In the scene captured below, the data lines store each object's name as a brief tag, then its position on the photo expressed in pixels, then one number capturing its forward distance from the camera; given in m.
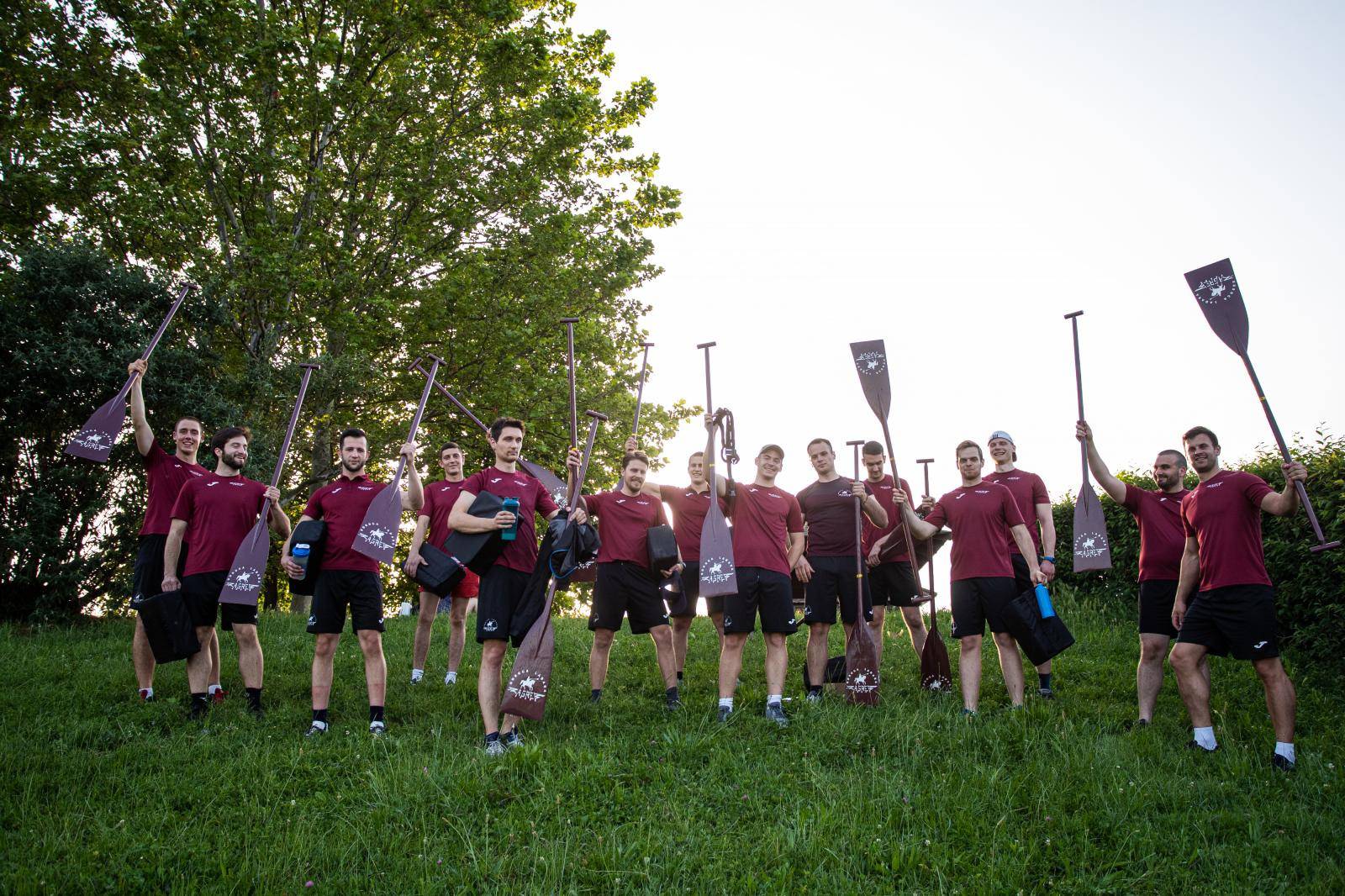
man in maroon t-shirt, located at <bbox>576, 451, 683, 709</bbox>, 6.04
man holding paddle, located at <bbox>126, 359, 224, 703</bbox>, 6.08
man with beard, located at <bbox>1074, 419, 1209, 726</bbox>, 5.62
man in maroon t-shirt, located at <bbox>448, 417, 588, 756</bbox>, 5.10
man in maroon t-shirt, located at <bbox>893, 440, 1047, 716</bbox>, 5.71
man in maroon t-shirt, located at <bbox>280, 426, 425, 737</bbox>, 5.41
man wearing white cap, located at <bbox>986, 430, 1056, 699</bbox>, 6.13
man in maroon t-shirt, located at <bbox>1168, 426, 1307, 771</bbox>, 4.82
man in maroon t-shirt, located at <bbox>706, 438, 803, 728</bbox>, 5.70
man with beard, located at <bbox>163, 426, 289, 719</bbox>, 5.71
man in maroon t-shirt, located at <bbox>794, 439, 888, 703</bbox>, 6.29
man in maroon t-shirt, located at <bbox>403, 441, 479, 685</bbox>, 6.90
